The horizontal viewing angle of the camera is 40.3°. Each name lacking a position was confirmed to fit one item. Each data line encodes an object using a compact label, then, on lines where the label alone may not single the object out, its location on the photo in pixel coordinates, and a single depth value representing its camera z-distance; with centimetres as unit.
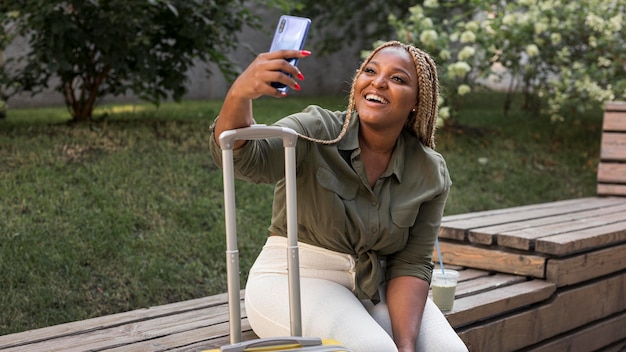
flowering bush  645
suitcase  211
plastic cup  313
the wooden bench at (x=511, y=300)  272
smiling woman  258
